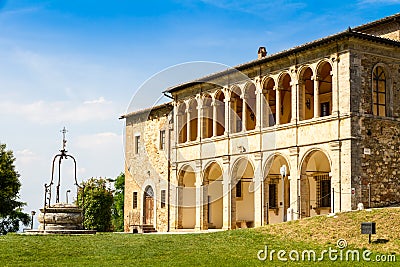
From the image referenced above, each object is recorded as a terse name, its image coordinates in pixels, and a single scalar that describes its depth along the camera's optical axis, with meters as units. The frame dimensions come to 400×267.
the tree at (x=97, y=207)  43.81
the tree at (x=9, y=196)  41.56
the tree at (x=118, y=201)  61.37
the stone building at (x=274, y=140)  24.42
